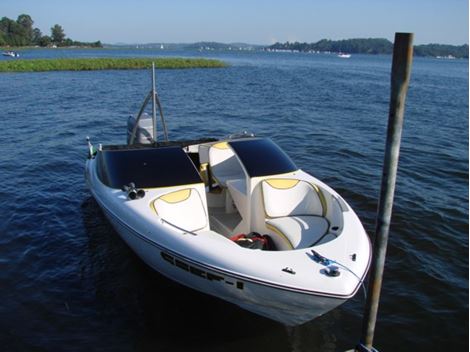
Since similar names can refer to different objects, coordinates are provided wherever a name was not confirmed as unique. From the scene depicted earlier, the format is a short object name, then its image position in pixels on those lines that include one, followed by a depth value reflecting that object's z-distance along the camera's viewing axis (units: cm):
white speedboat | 574
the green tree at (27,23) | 16273
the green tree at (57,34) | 16550
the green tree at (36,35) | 16088
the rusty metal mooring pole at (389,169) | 457
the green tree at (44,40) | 15725
